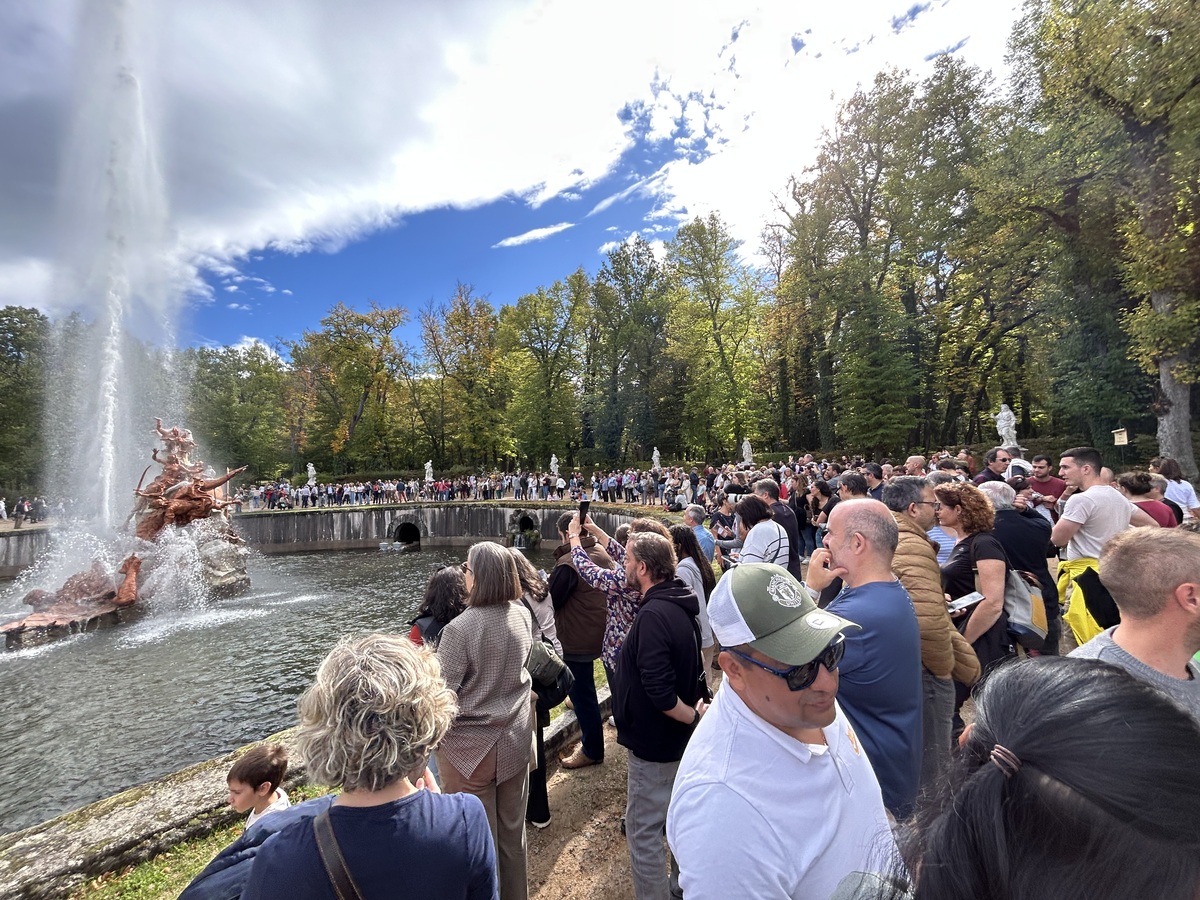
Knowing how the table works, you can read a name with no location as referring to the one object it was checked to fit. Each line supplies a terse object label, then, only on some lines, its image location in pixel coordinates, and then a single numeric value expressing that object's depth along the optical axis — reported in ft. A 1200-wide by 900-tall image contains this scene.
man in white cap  3.95
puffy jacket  9.11
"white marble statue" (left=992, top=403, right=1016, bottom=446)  56.85
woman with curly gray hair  4.53
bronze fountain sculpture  40.40
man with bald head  7.17
